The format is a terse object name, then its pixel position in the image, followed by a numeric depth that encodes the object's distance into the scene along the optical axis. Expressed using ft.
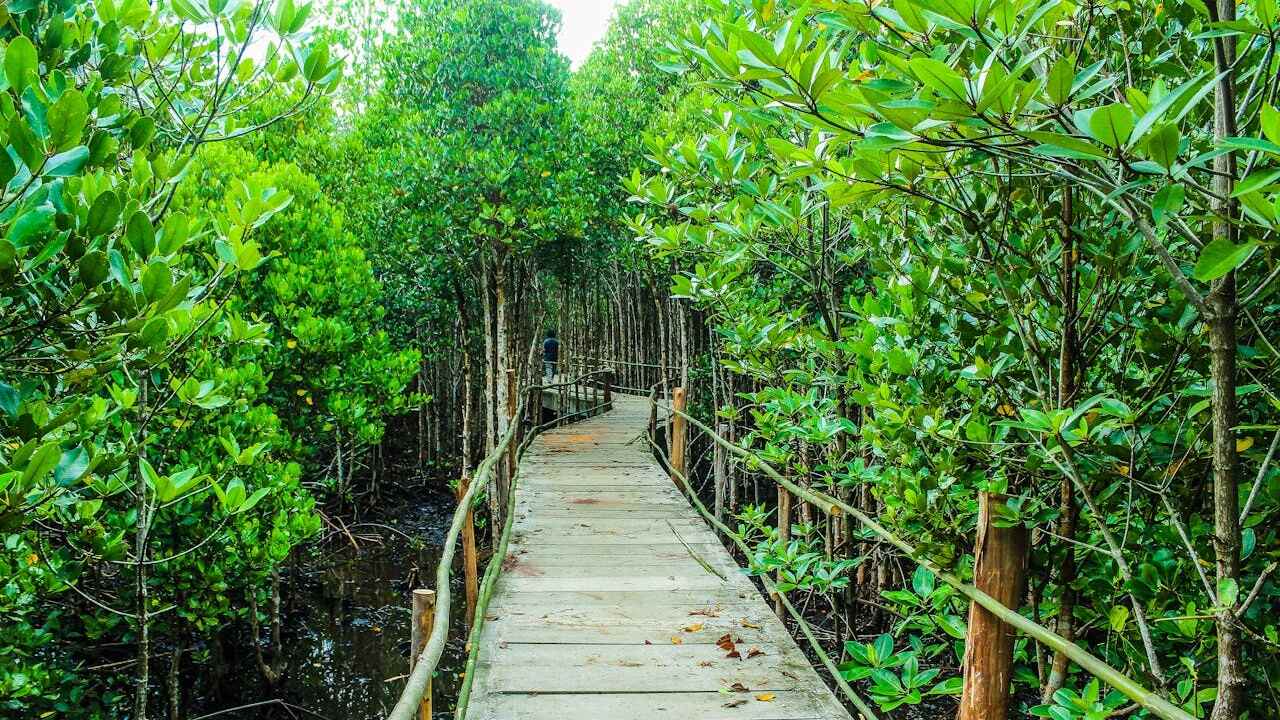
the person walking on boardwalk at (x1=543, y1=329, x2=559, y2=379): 62.85
